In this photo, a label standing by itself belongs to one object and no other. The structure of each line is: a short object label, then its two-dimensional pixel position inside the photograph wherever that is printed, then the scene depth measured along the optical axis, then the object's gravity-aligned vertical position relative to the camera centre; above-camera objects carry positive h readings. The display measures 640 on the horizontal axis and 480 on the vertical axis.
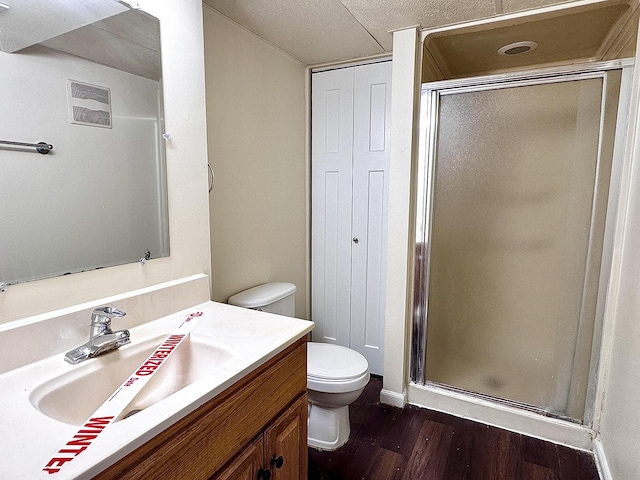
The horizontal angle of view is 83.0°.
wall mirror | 0.90 +0.15
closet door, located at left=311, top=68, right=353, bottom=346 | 2.41 -0.05
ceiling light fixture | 2.13 +0.90
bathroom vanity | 0.64 -0.45
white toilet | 1.68 -0.85
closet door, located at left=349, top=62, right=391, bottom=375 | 2.29 -0.08
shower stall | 1.72 -0.18
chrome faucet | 0.95 -0.39
